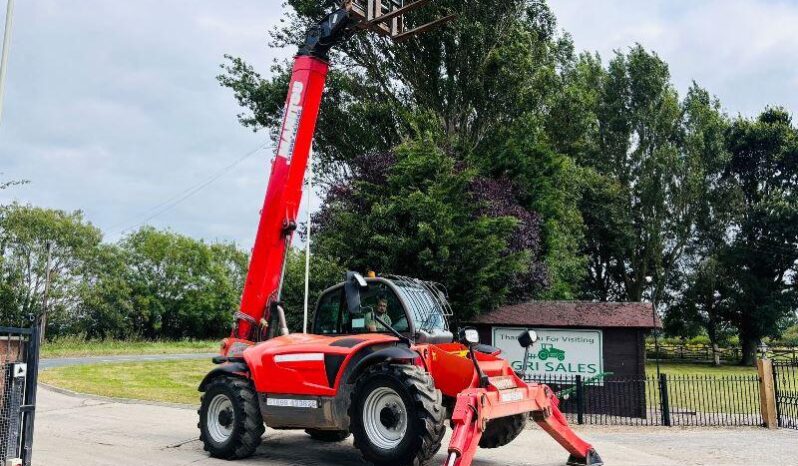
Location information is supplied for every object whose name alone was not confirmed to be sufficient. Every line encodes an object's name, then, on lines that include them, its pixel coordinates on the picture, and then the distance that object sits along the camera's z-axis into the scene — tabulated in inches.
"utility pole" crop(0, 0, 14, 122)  439.8
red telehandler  294.5
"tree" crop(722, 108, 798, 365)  1595.7
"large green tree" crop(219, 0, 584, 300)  893.8
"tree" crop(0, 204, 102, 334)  2234.3
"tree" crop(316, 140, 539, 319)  684.7
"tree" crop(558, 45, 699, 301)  1512.1
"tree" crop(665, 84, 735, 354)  1540.4
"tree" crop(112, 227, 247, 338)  2691.9
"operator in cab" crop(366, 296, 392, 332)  349.7
